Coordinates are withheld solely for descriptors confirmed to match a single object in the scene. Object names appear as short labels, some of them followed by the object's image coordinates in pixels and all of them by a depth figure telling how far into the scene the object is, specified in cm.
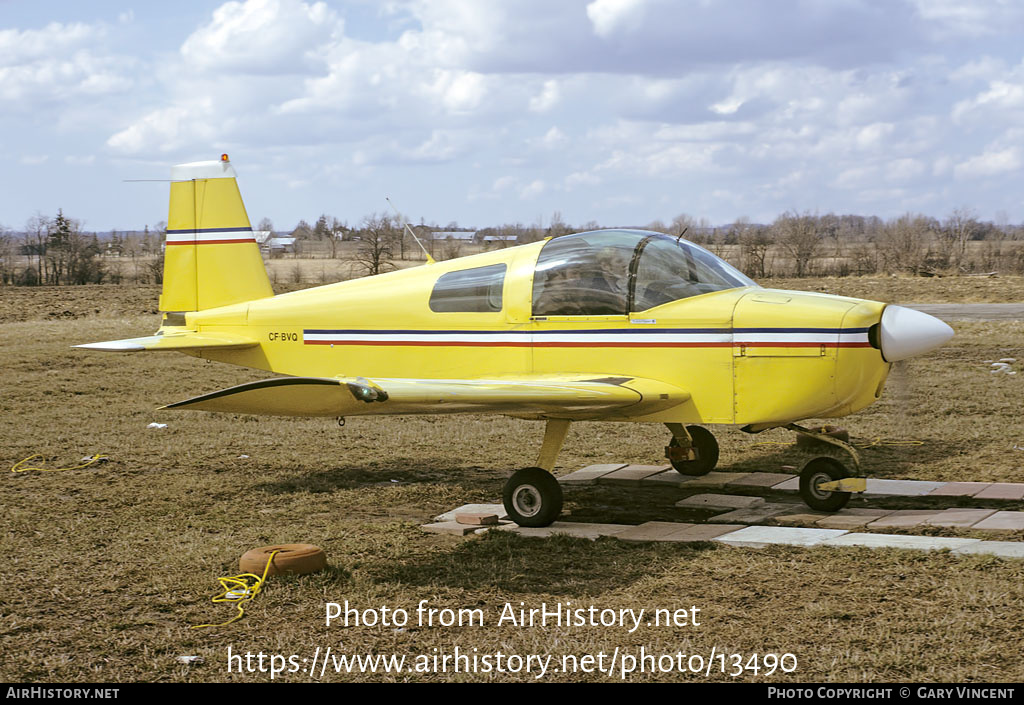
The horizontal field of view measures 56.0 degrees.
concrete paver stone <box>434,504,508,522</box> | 834
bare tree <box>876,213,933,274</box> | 4956
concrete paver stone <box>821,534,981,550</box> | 675
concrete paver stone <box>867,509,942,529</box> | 743
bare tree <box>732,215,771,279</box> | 4581
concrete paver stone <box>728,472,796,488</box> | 941
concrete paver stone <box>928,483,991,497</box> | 846
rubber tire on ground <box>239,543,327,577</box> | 642
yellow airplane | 732
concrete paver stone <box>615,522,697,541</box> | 745
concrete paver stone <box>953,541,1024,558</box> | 644
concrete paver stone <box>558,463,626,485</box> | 989
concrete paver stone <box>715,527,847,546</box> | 707
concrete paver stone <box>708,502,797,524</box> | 805
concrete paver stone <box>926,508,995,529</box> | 739
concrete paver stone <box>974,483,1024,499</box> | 827
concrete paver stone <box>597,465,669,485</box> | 984
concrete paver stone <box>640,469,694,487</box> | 970
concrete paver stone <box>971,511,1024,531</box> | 717
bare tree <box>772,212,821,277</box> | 4972
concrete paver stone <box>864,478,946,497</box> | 867
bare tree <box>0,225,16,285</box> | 4741
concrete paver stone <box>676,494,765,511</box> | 859
